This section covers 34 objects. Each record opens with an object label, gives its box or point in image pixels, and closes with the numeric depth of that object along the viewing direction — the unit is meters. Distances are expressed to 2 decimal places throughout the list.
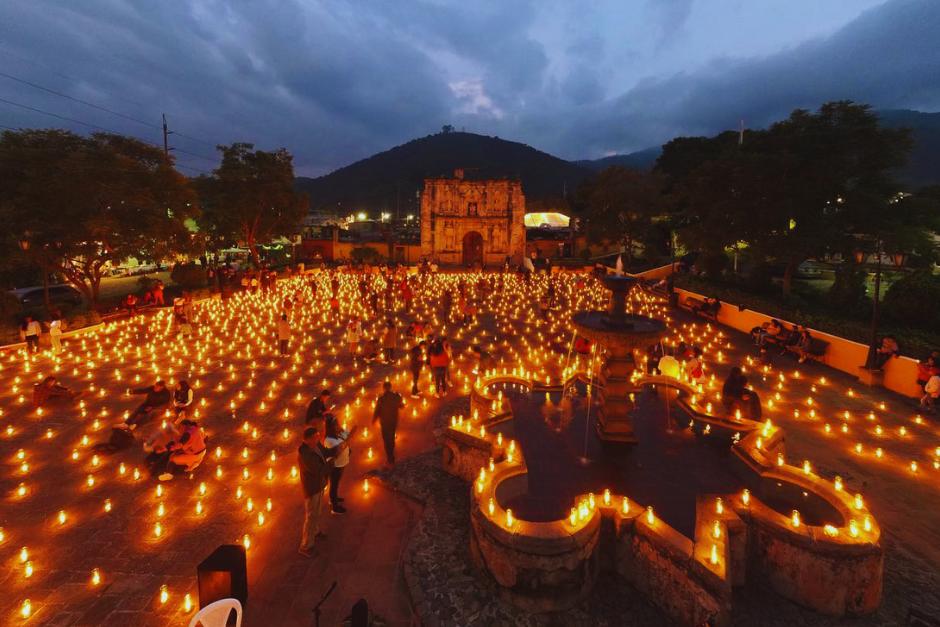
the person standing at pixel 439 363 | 11.02
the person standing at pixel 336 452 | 6.79
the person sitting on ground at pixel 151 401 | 9.52
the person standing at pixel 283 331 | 14.75
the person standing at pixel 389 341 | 14.11
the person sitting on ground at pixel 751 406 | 8.76
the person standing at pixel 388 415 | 7.87
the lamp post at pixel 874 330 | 11.89
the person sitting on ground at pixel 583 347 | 13.05
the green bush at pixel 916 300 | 15.41
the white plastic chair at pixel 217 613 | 3.15
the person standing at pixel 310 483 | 5.81
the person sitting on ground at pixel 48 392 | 10.58
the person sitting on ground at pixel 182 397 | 9.27
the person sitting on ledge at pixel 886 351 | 12.34
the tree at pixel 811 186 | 19.30
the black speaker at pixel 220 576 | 4.73
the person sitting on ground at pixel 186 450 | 7.64
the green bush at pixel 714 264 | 28.98
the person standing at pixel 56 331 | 14.77
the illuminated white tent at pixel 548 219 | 67.00
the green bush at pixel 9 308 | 16.23
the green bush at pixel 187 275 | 28.25
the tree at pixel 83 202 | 17.45
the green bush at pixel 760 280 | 26.05
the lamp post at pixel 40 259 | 16.92
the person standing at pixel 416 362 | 11.20
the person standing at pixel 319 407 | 7.88
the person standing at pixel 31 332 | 14.67
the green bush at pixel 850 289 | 19.17
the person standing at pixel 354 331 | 14.36
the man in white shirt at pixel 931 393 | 10.43
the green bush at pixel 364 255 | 49.72
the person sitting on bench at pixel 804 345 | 14.51
